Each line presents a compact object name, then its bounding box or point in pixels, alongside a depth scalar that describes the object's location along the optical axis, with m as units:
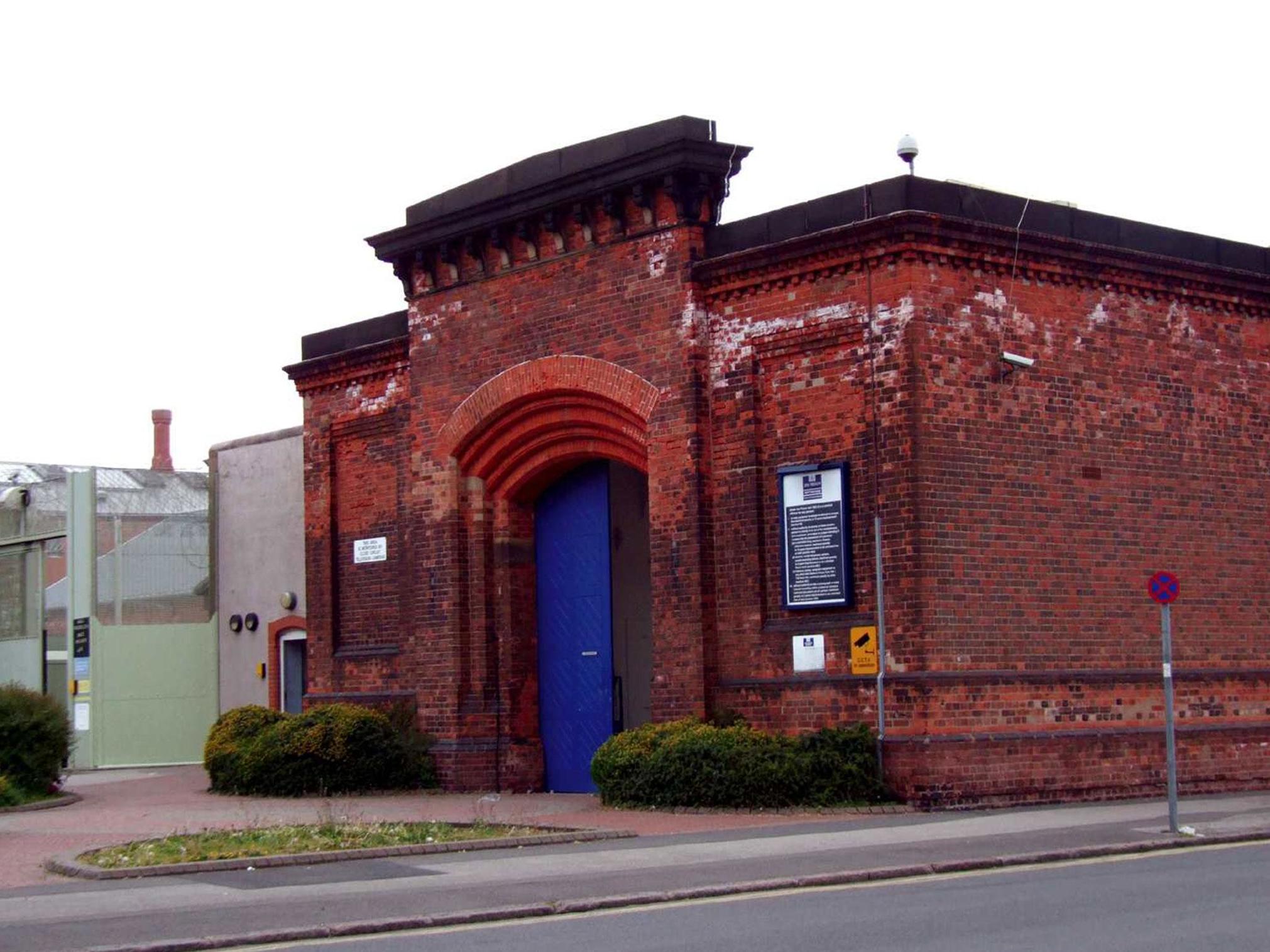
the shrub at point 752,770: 18.30
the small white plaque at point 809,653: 19.38
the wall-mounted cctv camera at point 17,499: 33.16
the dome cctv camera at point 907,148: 19.80
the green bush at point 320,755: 22.41
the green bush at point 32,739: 22.36
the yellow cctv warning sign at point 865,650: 18.81
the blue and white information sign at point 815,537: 19.27
